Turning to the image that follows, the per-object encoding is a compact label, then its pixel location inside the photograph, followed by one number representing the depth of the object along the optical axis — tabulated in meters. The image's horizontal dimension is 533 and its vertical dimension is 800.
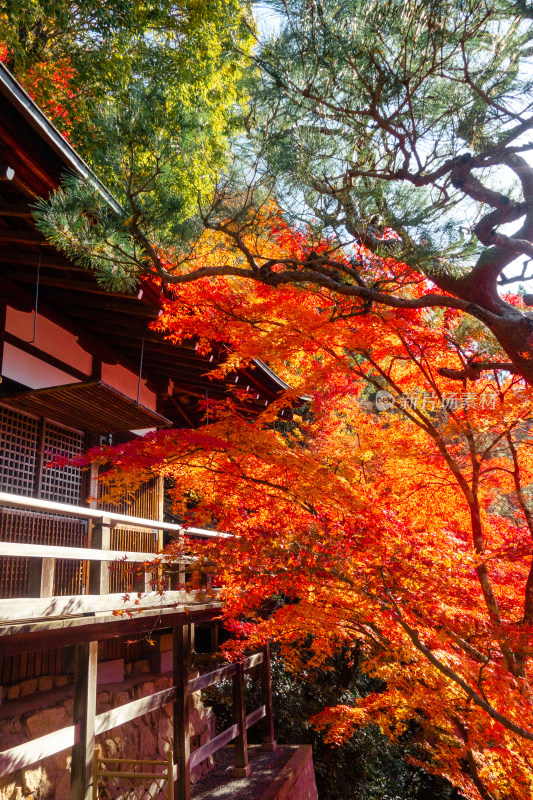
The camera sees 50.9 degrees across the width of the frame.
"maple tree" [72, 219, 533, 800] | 7.20
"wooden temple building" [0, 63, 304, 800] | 4.80
